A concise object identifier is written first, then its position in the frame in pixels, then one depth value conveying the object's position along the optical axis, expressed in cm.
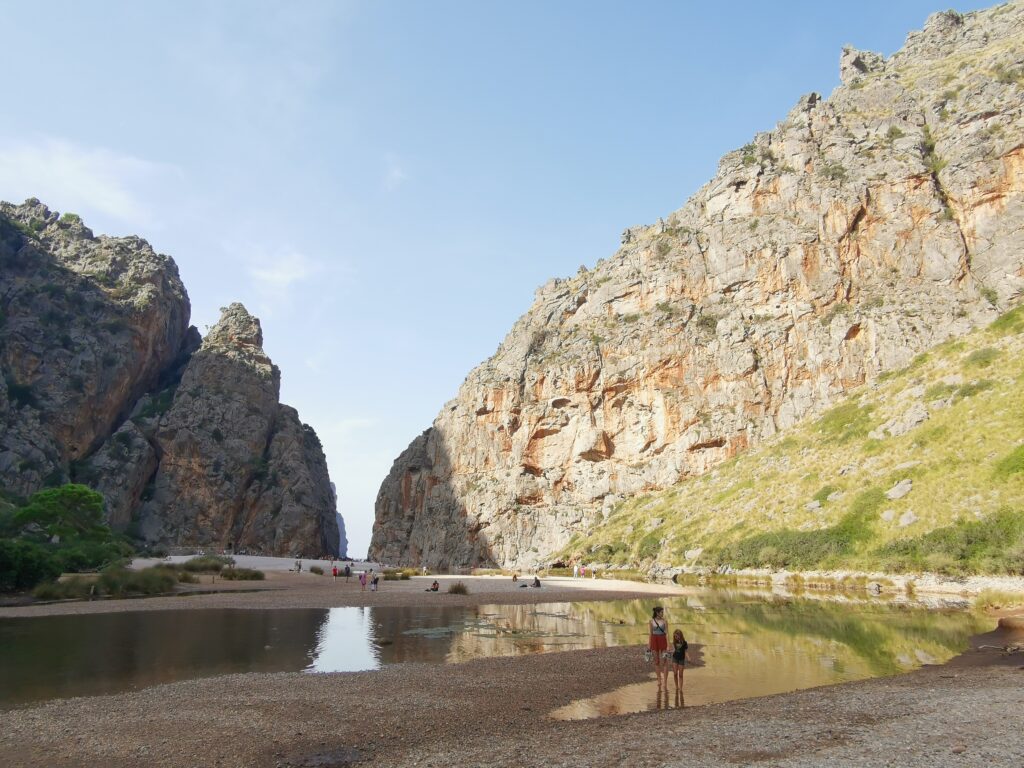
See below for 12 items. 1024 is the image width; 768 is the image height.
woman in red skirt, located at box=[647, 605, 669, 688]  1648
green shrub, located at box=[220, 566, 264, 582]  6444
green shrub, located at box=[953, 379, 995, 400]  5750
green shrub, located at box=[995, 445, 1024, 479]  4284
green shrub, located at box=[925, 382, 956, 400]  6097
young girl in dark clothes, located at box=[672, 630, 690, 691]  1574
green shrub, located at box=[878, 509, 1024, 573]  3538
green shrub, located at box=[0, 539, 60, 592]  4397
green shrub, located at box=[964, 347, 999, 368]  6284
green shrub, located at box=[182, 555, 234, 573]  6740
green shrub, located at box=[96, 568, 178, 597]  4619
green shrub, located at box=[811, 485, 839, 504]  5846
